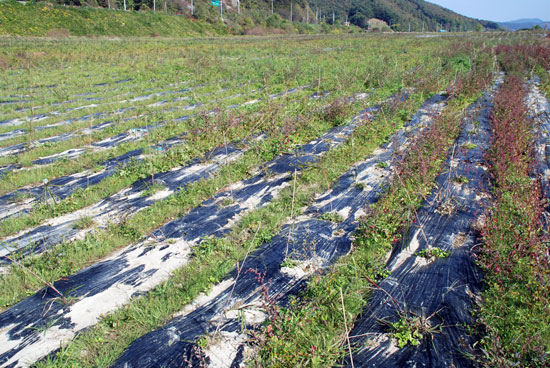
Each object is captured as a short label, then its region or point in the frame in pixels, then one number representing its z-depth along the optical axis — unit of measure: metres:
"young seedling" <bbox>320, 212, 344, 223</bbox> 4.28
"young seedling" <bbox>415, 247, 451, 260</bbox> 3.52
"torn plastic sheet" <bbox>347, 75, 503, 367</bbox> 2.54
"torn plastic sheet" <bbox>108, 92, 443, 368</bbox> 2.61
